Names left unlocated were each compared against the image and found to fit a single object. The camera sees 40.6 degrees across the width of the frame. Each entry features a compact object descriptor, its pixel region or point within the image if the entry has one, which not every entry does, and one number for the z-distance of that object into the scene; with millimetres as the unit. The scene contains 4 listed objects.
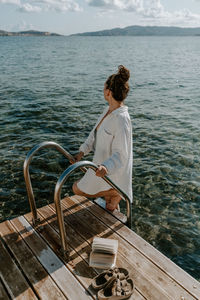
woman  3865
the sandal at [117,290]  2899
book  3395
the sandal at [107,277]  3027
